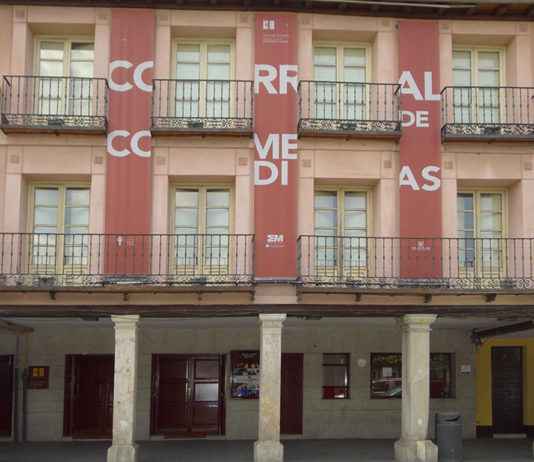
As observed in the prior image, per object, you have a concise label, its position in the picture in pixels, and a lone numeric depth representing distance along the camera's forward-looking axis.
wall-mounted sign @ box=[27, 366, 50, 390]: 19.11
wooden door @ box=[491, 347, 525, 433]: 20.12
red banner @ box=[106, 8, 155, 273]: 16.02
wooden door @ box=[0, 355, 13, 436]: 19.12
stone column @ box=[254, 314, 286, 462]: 15.25
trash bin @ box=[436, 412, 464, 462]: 16.11
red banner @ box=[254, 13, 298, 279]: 16.11
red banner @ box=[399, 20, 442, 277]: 16.33
